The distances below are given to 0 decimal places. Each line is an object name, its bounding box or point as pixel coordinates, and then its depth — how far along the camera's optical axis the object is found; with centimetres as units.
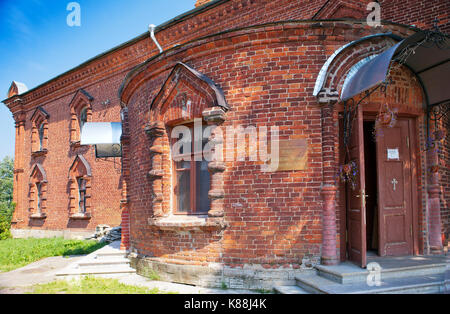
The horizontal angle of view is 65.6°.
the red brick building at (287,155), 557
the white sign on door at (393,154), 607
